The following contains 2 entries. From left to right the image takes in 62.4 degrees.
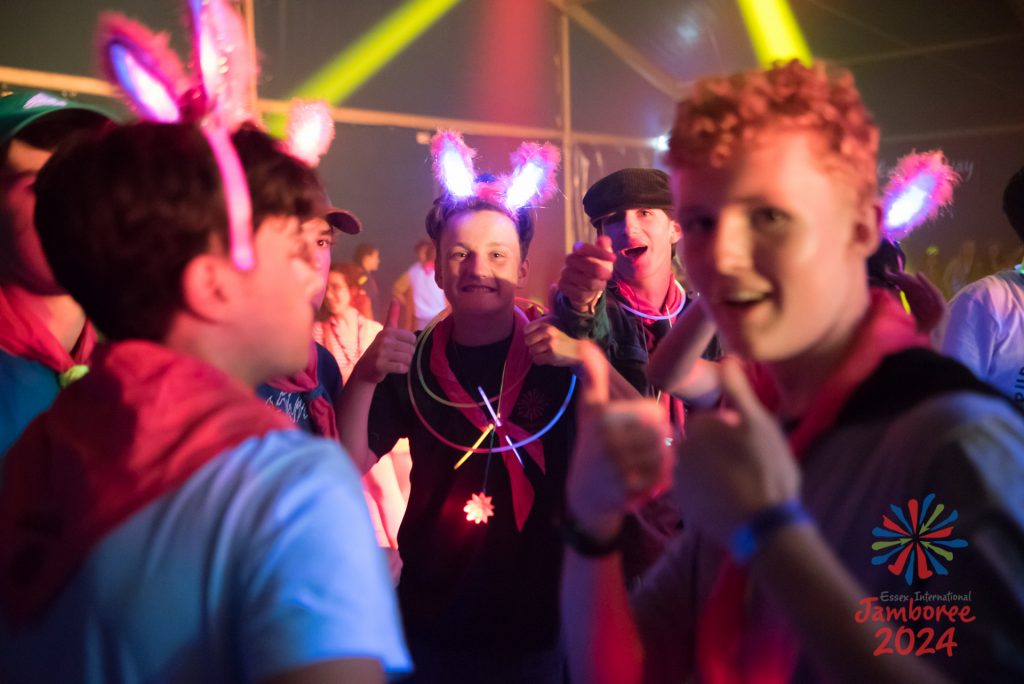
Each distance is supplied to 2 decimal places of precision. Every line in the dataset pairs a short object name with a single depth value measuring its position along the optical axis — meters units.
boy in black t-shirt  2.24
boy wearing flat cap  2.28
